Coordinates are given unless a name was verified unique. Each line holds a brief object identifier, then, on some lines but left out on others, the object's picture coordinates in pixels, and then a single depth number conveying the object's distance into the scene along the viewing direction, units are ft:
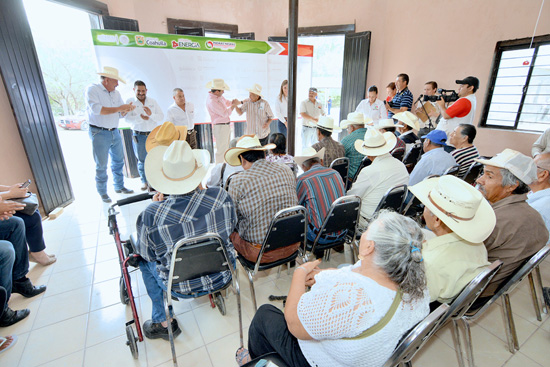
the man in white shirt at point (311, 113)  16.47
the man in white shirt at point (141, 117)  12.75
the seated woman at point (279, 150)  8.84
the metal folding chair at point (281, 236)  5.08
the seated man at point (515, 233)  4.52
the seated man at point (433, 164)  8.21
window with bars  12.84
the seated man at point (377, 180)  6.93
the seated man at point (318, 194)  6.36
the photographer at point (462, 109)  12.04
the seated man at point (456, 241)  3.74
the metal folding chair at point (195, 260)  4.19
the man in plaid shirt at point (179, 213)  4.41
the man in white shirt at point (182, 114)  13.91
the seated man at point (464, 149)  8.92
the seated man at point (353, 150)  10.50
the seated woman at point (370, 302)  2.64
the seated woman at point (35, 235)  7.13
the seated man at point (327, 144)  9.71
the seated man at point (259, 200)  5.52
